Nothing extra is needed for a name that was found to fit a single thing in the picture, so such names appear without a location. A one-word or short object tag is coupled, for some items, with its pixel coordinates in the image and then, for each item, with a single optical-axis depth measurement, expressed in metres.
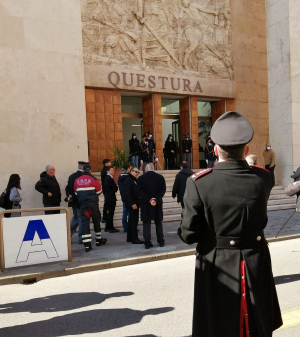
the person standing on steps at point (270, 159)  16.86
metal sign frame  6.45
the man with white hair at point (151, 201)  8.04
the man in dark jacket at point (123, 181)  9.27
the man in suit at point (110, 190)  10.07
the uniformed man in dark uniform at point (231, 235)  2.29
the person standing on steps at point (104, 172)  10.73
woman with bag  8.74
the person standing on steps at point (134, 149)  16.42
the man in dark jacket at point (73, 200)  9.27
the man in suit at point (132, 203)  8.60
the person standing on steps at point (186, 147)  17.84
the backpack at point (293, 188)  6.66
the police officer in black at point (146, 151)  16.11
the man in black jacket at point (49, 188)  9.69
